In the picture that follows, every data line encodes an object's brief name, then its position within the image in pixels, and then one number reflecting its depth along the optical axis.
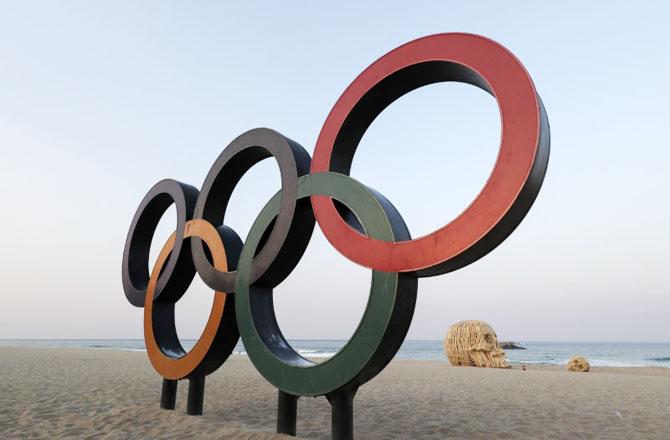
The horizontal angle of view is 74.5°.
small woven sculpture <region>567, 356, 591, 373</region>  22.48
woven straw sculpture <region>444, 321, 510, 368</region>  22.16
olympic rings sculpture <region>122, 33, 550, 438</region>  4.32
